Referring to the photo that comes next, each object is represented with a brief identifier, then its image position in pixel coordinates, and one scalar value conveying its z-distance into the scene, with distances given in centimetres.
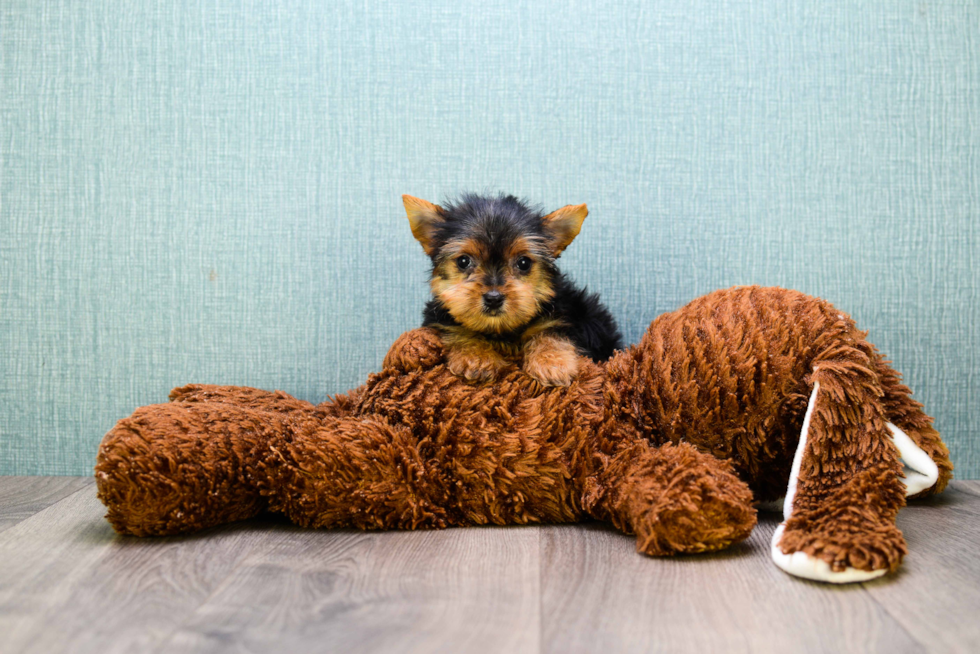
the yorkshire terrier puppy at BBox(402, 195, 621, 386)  49
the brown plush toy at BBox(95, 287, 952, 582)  45
